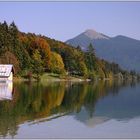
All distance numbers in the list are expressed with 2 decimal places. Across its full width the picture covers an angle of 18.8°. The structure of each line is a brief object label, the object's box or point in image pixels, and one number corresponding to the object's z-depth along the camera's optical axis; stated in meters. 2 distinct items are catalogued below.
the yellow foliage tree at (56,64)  121.88
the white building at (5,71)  86.25
